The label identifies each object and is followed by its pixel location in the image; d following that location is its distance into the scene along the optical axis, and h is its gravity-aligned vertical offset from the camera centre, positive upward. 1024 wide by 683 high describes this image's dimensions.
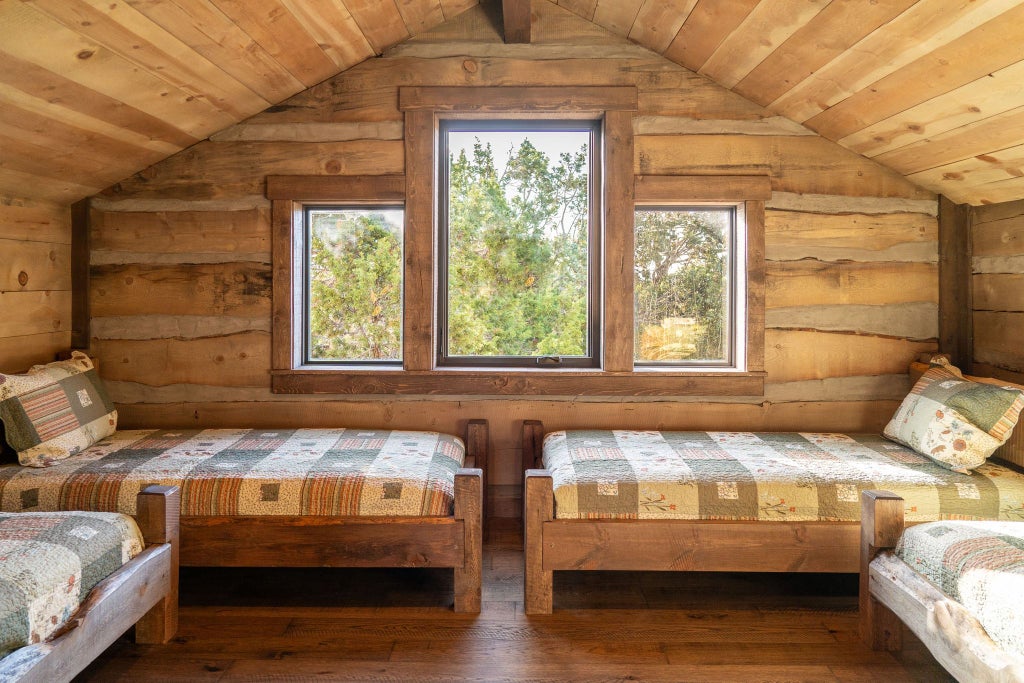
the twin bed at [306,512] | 2.41 -0.59
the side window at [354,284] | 3.44 +0.27
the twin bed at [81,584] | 1.59 -0.64
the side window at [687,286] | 3.42 +0.26
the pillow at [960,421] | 2.53 -0.31
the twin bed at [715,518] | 2.40 -0.61
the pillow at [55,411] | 2.61 -0.28
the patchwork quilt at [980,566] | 1.64 -0.59
